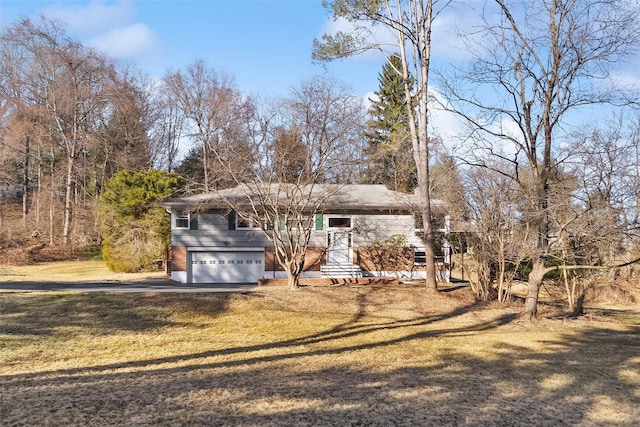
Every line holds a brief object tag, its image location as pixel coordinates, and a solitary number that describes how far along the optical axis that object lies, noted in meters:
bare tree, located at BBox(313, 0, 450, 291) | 17.89
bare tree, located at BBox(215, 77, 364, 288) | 18.19
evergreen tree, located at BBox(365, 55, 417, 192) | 36.94
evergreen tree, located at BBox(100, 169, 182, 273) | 26.56
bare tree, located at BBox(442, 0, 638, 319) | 12.97
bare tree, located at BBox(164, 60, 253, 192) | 35.59
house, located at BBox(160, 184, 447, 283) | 22.25
